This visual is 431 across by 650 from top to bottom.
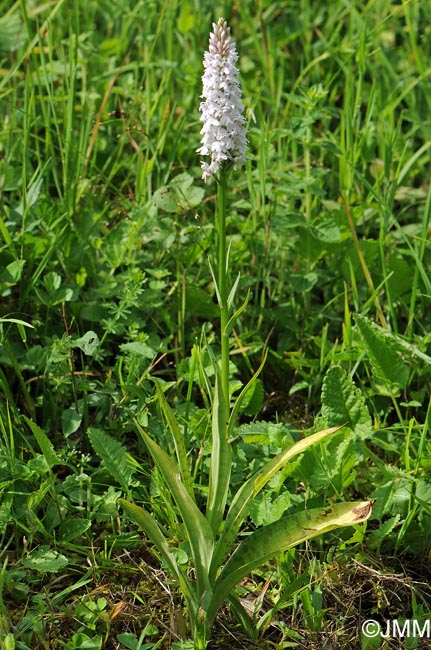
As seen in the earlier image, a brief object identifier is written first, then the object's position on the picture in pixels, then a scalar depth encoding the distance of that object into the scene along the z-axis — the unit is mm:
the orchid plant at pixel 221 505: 1657
